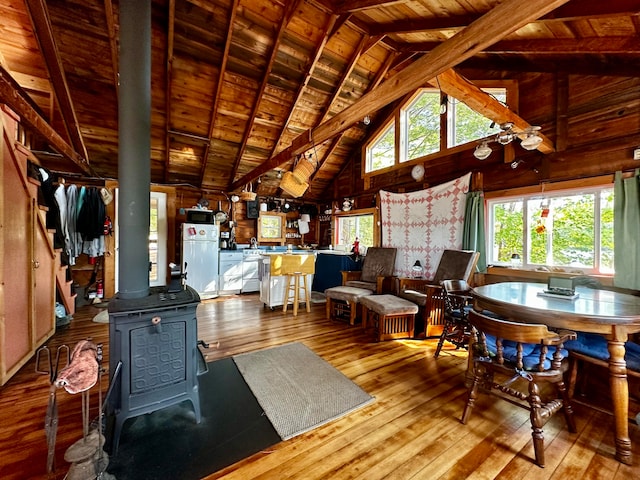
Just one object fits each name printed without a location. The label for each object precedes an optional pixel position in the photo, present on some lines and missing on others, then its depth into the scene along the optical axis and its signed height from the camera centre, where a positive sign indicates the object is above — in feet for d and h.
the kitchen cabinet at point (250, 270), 18.72 -2.45
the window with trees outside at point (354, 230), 18.88 +0.62
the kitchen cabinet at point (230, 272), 17.97 -2.46
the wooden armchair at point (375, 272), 13.39 -1.91
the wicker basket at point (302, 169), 10.11 +2.73
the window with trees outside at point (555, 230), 9.09 +0.33
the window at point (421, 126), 14.57 +6.78
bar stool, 13.57 -2.87
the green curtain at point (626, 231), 8.02 +0.26
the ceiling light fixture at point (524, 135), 7.89 +3.33
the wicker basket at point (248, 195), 16.33 +2.72
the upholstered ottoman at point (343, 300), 12.01 -3.09
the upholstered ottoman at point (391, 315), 10.09 -3.12
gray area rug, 5.80 -4.10
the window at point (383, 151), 17.09 +6.13
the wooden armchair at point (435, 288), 10.54 -2.27
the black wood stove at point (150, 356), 4.93 -2.44
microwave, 17.10 +1.45
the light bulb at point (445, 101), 13.16 +7.32
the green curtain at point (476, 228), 11.55 +0.47
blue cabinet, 16.07 -1.94
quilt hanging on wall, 12.61 +0.86
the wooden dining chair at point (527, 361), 4.73 -2.57
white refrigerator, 16.72 -1.23
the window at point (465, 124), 11.94 +5.84
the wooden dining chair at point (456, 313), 7.86 -2.45
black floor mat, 4.46 -4.10
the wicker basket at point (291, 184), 10.25 +2.18
